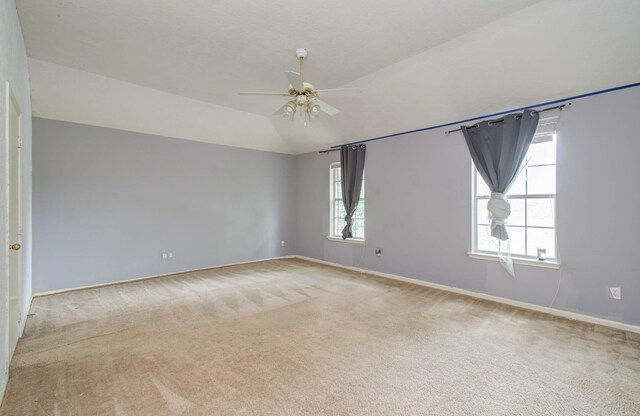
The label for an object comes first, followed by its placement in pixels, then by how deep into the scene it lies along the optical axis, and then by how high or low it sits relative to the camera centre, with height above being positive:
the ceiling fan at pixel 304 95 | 2.93 +1.14
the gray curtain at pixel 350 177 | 5.80 +0.56
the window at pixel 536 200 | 3.67 +0.08
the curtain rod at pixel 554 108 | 3.50 +1.16
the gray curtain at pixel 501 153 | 3.74 +0.70
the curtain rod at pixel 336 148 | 5.84 +1.19
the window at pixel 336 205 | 6.54 +0.01
